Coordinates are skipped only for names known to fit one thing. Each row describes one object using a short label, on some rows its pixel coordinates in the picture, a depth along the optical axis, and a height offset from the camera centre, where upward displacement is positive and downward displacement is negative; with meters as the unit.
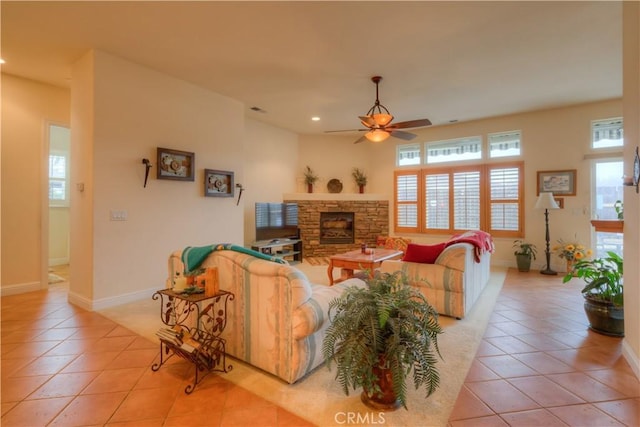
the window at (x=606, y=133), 5.14 +1.42
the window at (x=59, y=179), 6.24 +0.71
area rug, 1.70 -1.13
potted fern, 1.56 -0.66
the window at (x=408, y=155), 7.17 +1.43
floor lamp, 5.31 +0.16
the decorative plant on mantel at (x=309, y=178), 7.39 +0.88
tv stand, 5.68 -0.71
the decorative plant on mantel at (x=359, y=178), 7.55 +0.91
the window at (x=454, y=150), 6.45 +1.43
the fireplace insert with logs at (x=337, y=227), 7.38 -0.32
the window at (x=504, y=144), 6.02 +1.43
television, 6.04 -0.15
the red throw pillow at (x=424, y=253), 3.35 -0.42
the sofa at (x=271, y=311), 1.94 -0.64
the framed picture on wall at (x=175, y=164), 3.98 +0.66
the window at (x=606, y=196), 5.15 +0.34
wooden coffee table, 3.95 -0.62
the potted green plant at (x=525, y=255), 5.63 -0.75
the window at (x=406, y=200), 7.16 +0.33
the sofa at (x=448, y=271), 3.15 -0.61
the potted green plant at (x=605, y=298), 2.73 -0.77
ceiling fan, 4.00 +1.21
